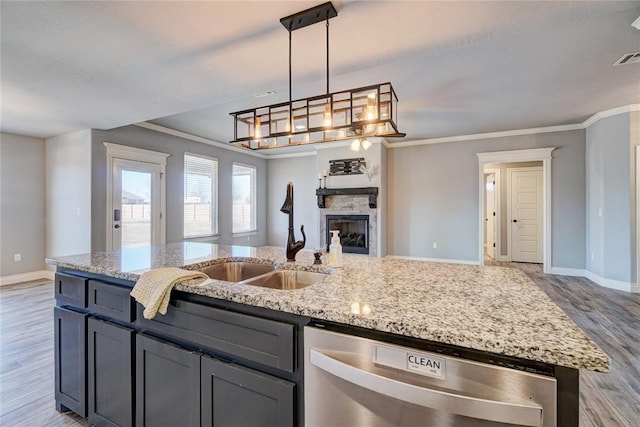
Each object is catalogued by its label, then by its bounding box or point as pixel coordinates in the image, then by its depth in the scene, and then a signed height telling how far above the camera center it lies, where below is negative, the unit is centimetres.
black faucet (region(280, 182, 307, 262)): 189 -21
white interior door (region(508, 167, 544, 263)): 658 -7
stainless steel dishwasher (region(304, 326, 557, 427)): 72 -47
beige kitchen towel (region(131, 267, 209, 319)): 131 -33
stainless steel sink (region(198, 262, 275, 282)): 199 -39
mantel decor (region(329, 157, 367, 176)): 590 +92
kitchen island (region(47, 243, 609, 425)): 75 -33
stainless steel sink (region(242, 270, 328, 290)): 175 -40
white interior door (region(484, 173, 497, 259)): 710 -15
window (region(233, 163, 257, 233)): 690 +34
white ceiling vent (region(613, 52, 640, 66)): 268 +140
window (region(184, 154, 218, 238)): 573 +34
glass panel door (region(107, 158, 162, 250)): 466 +15
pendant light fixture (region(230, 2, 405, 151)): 179 +66
